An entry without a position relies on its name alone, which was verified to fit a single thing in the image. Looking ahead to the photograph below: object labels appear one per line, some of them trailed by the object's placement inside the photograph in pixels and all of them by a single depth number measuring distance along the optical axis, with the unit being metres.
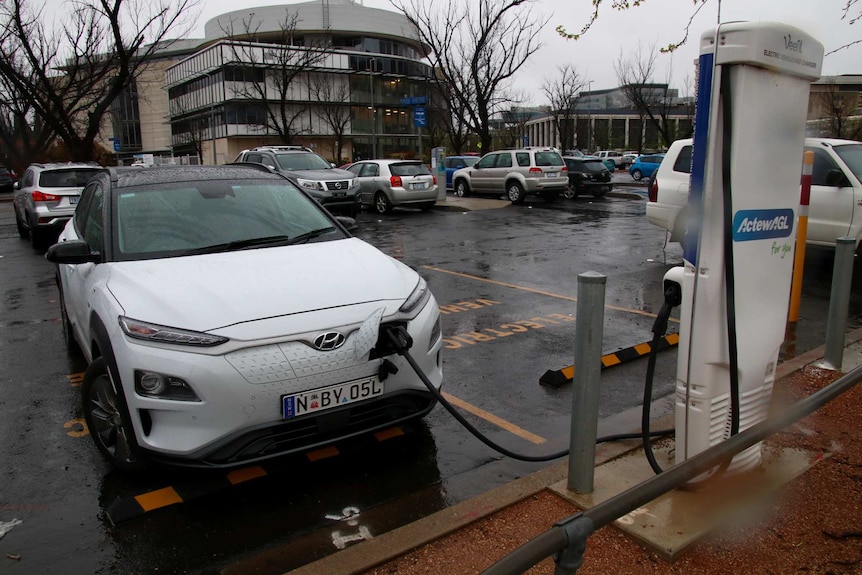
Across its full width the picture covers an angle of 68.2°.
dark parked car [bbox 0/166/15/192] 41.91
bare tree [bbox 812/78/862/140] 11.78
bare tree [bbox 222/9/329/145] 44.72
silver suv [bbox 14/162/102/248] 13.27
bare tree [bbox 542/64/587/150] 51.00
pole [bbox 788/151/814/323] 6.16
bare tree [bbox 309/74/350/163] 61.62
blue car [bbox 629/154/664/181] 36.74
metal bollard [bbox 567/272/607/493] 2.96
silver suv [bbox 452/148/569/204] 21.53
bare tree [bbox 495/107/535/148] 58.30
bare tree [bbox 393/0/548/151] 31.16
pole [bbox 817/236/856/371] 4.84
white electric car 3.12
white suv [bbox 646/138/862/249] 8.95
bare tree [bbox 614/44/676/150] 43.61
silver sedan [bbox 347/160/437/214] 19.33
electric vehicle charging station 2.71
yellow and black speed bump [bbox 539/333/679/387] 5.13
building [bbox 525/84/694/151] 68.00
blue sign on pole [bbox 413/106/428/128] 26.57
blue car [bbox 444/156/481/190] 30.65
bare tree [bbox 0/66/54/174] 31.80
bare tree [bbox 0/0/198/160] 22.82
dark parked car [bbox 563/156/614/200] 23.39
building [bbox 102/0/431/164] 60.16
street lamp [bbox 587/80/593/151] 67.47
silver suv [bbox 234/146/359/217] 16.53
